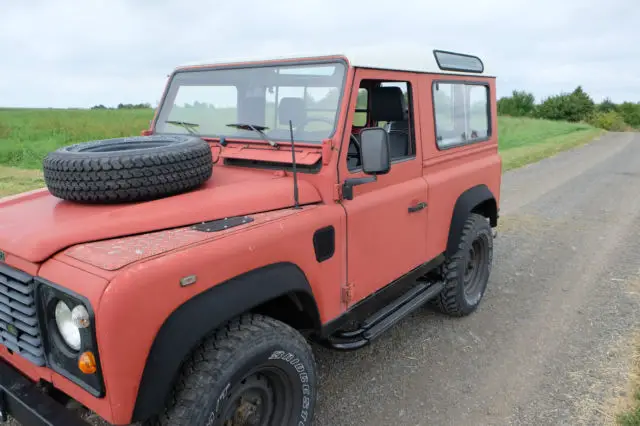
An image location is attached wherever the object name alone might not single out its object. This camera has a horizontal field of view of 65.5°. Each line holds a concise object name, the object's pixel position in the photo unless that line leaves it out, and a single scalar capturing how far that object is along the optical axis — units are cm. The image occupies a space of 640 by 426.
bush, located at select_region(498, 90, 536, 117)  5128
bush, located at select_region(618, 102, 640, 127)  5481
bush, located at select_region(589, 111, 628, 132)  3909
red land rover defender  203
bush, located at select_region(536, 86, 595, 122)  4875
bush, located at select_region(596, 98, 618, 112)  5926
